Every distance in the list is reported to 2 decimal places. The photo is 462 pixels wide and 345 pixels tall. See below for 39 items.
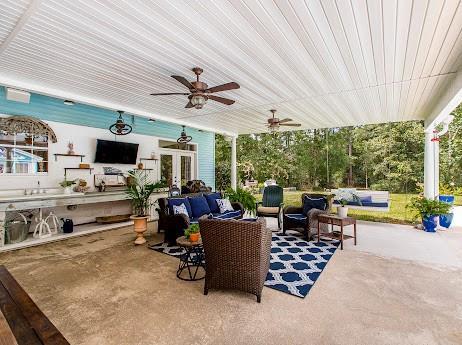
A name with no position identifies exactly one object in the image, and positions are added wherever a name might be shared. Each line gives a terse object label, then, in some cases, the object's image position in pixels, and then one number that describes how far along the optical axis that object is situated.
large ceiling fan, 3.27
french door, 7.84
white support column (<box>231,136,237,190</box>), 9.33
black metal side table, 3.11
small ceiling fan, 5.64
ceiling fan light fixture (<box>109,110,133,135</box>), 5.80
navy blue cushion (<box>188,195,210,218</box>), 5.02
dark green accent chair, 5.81
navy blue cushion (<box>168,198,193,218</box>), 4.68
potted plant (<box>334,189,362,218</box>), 6.54
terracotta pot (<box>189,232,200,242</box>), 3.12
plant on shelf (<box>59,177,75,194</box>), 5.19
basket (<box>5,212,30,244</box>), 4.39
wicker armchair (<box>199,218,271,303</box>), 2.47
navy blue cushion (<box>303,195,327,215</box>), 5.08
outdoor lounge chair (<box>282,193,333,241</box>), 4.68
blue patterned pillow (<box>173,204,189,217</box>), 4.55
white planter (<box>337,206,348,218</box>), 4.60
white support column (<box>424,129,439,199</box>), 6.18
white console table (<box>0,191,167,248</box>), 4.20
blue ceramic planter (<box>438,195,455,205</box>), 5.81
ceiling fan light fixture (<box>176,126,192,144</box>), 7.53
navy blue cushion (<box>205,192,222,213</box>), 5.42
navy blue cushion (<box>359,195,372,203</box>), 6.54
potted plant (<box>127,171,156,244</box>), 4.68
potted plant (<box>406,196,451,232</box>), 5.37
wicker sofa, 4.43
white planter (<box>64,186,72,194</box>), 5.18
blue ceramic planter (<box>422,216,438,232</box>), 5.36
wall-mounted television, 6.03
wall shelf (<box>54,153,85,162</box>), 5.38
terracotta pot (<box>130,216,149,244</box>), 4.66
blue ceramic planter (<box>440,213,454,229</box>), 5.60
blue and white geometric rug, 2.95
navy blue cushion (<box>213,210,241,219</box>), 5.07
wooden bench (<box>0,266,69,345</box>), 1.49
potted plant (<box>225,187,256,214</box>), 6.08
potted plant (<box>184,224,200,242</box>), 3.12
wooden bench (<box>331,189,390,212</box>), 6.22
